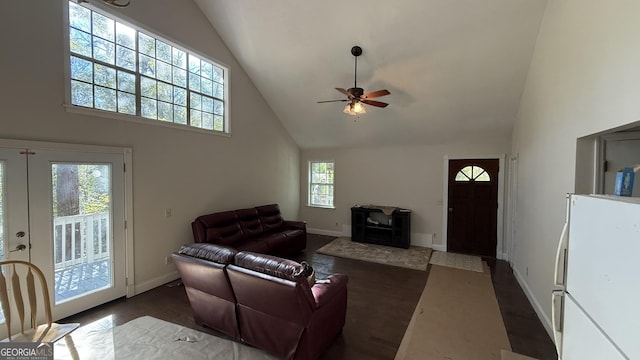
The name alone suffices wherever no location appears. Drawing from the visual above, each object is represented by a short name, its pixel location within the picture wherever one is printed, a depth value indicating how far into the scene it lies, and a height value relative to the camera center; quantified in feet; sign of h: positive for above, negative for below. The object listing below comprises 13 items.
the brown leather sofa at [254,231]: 13.78 -3.51
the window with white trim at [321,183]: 24.18 -0.90
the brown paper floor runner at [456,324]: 8.21 -5.56
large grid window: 10.27 +4.64
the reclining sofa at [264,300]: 7.03 -3.79
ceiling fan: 11.95 +3.56
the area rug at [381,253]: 16.47 -5.49
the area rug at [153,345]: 7.79 -5.48
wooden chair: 5.60 -3.39
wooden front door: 17.84 -2.20
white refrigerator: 3.54 -1.71
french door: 8.50 -1.82
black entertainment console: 19.63 -4.01
